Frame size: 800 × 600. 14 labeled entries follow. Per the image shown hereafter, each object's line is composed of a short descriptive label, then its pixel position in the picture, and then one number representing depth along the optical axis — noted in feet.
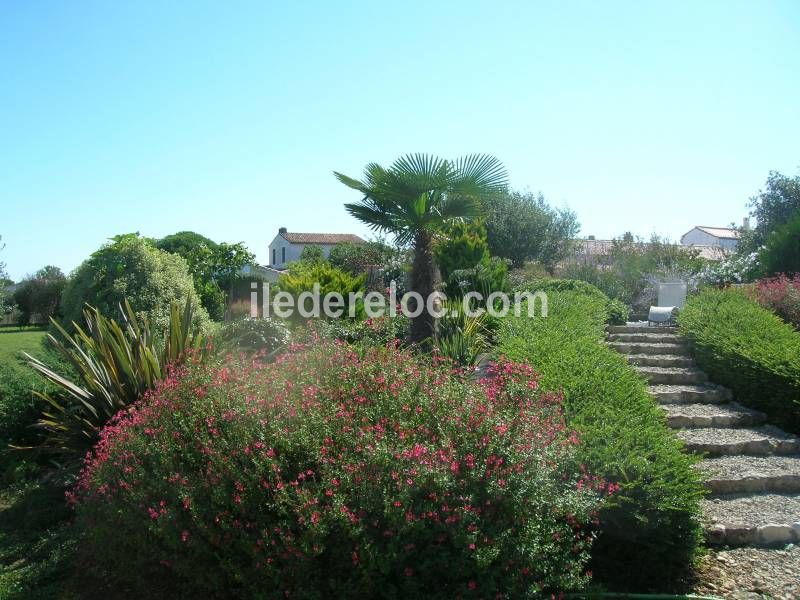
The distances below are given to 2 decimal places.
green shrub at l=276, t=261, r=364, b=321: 42.11
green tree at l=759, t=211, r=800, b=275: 48.24
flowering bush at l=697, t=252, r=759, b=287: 55.21
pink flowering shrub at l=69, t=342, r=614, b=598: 10.16
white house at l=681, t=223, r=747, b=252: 180.37
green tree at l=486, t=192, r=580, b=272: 80.89
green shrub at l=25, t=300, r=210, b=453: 19.35
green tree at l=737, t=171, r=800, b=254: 76.54
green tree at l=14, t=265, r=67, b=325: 100.83
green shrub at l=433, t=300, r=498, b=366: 28.27
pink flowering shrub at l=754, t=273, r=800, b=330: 35.73
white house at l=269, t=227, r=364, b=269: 171.65
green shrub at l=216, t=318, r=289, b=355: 25.27
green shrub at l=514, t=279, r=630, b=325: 39.60
